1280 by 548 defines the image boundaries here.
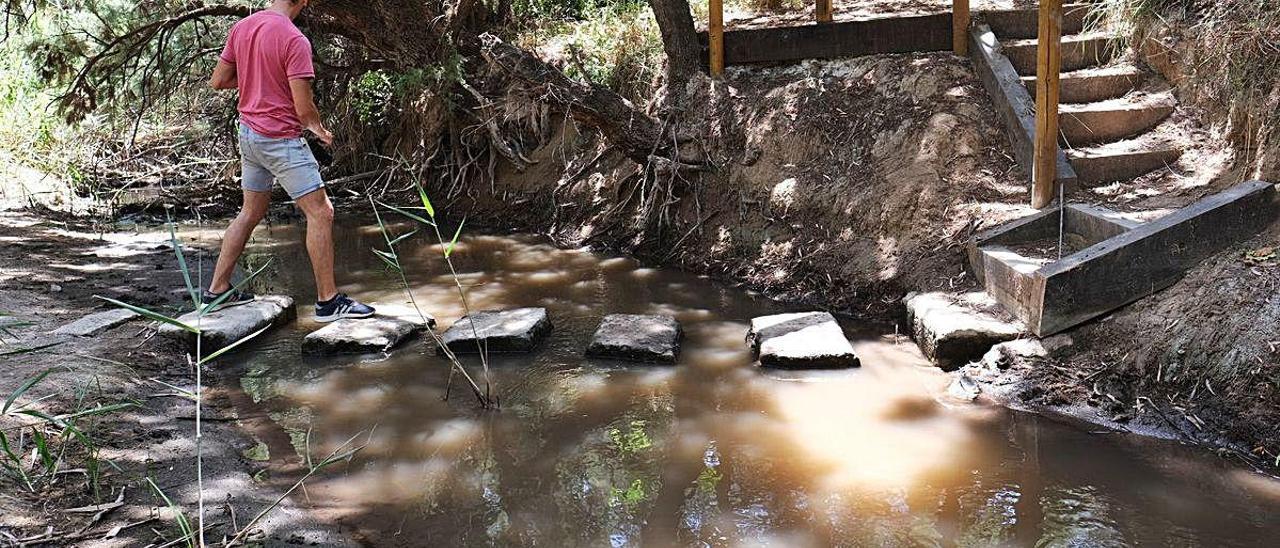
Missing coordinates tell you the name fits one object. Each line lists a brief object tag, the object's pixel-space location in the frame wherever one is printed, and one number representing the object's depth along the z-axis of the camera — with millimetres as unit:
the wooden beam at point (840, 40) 6246
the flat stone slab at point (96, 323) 4375
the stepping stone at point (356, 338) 4578
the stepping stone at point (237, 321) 4453
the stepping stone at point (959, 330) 4203
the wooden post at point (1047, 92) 4738
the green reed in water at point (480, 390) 3868
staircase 5172
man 4469
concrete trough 4016
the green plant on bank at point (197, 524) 2488
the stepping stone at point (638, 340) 4469
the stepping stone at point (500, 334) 4602
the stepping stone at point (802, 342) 4289
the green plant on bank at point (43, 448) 2701
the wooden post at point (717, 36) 6641
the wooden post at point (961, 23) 6148
